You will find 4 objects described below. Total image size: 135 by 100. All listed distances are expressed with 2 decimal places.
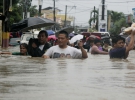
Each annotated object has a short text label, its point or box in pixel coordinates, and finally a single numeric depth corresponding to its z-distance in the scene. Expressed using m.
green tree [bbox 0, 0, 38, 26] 41.88
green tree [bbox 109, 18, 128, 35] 77.56
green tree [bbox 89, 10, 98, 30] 87.06
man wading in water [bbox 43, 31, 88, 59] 10.28
